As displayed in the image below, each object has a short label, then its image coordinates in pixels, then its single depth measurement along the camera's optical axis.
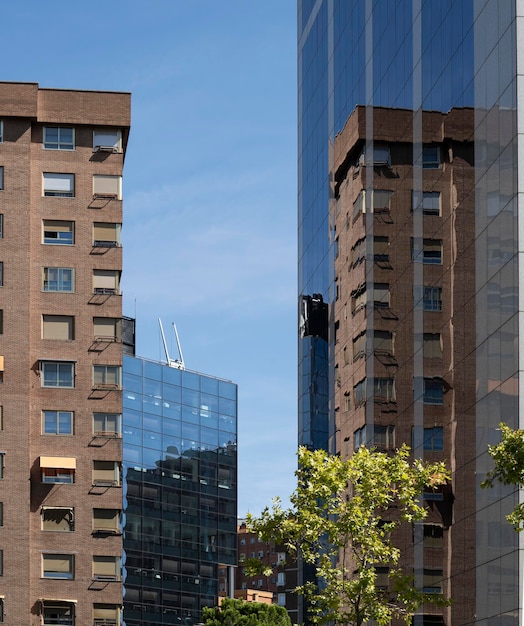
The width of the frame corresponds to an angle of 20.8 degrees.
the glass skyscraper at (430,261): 58.72
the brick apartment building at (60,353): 87.50
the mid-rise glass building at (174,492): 158.50
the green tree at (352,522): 49.41
